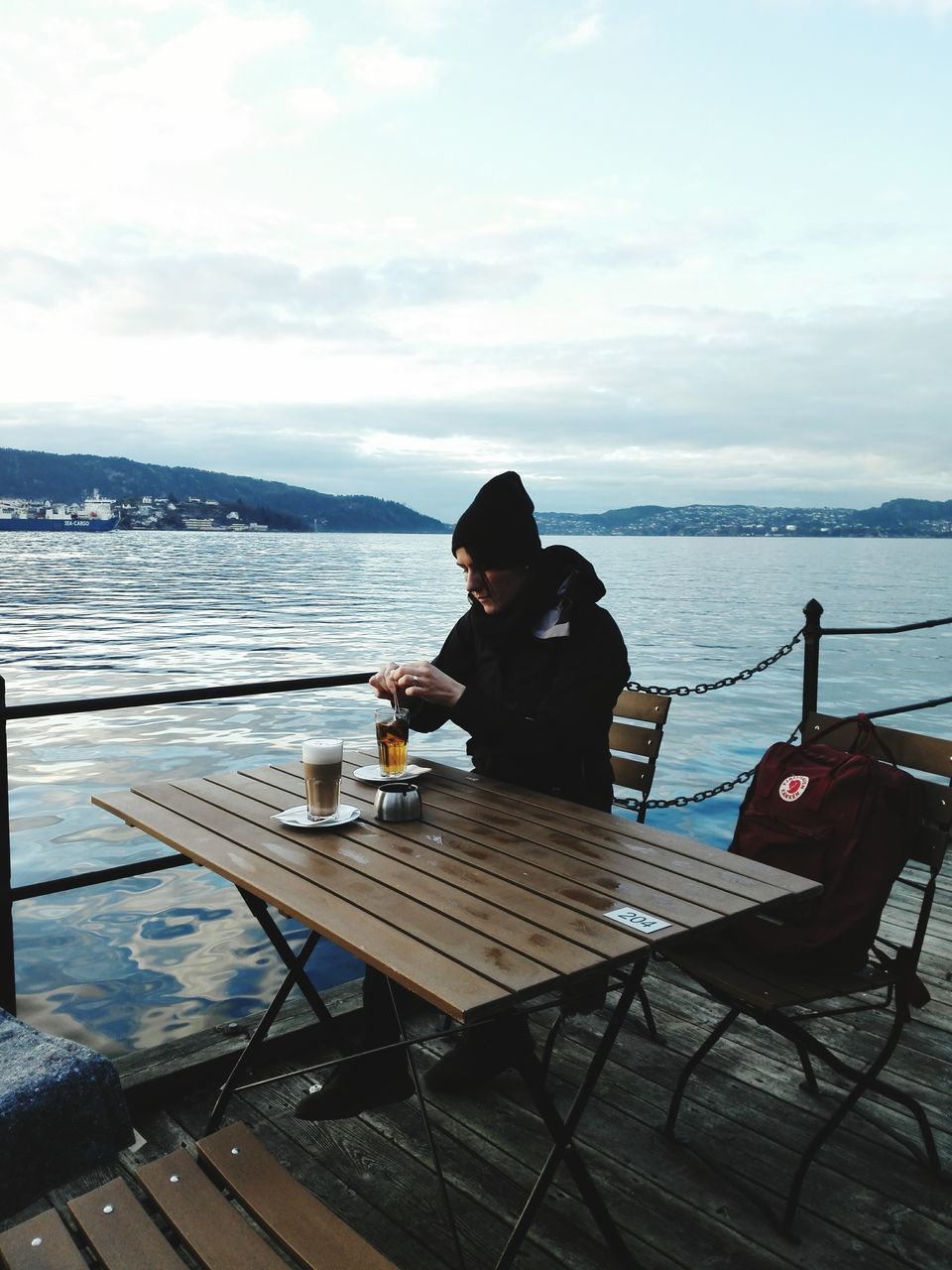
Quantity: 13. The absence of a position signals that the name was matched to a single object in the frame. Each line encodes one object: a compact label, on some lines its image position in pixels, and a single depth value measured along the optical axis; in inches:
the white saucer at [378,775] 99.7
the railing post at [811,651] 160.1
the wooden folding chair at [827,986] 83.4
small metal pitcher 86.8
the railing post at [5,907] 94.8
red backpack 90.9
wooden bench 50.3
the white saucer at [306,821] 83.7
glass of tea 96.5
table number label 62.0
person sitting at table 97.2
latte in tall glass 83.4
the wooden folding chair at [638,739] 127.4
